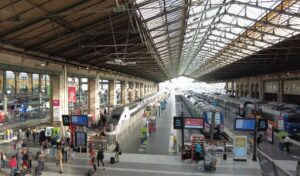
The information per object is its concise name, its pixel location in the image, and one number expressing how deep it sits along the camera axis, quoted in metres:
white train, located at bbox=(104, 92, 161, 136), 29.42
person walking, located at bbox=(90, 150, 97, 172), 16.31
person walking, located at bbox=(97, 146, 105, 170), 17.11
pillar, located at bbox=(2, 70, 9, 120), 40.14
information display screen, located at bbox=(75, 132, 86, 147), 20.17
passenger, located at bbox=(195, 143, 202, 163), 18.52
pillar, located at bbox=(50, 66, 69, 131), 27.70
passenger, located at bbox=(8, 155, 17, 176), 14.95
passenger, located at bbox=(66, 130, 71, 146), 22.88
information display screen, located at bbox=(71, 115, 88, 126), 20.45
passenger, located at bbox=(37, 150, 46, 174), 15.68
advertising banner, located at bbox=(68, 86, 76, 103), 27.50
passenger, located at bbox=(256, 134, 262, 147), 24.78
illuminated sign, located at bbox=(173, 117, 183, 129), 19.73
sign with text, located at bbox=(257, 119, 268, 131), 18.94
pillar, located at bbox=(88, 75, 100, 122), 40.31
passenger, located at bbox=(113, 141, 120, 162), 18.14
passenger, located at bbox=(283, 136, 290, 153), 22.96
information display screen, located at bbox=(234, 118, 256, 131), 18.97
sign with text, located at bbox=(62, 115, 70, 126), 21.01
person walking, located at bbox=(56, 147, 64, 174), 16.05
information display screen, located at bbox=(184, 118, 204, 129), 19.69
